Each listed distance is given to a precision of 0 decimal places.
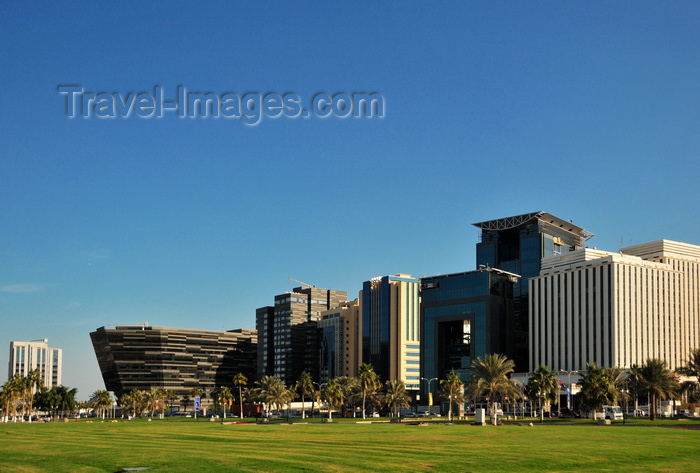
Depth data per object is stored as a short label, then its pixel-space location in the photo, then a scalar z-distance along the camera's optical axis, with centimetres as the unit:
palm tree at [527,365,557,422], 12675
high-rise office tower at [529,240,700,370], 18588
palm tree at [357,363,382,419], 15862
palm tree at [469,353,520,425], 12862
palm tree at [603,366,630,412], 12742
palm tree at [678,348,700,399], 11931
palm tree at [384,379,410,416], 17375
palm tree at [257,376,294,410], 17862
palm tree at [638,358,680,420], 12031
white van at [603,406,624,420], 12150
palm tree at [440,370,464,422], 15420
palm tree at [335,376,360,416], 18812
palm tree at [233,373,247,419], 19074
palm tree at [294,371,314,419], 17538
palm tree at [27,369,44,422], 18188
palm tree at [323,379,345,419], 16075
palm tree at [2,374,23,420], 17088
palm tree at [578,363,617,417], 11731
